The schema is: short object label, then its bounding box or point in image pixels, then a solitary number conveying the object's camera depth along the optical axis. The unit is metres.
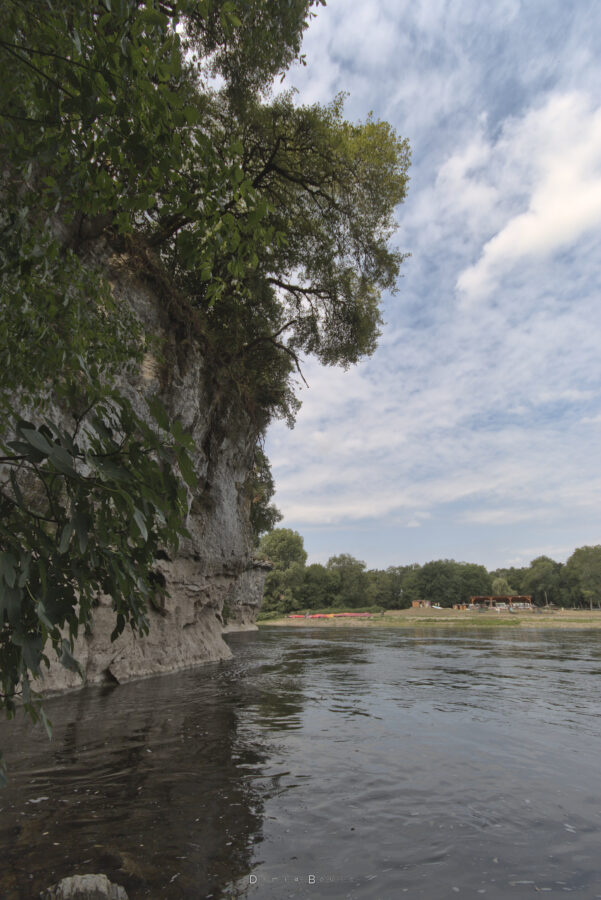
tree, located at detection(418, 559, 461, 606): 125.38
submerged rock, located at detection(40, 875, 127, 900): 2.95
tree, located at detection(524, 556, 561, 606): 126.38
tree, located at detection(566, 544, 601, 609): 109.06
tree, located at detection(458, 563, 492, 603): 127.88
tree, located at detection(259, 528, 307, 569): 107.88
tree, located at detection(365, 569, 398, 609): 115.26
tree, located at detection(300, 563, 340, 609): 109.78
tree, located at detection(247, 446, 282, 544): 27.00
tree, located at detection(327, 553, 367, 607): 112.88
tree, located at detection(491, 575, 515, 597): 129.38
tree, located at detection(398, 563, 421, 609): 120.00
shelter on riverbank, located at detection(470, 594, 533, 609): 117.19
